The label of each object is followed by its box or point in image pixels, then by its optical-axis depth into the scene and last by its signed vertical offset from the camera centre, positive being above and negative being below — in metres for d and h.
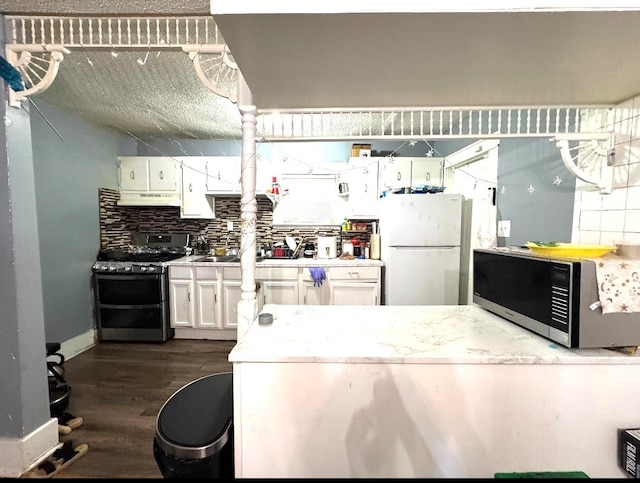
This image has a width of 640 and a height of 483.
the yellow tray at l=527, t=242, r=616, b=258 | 1.05 -0.10
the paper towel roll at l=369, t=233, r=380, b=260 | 3.18 -0.25
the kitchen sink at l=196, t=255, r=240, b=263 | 3.19 -0.40
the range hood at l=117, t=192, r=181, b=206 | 3.34 +0.27
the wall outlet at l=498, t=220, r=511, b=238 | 2.13 -0.03
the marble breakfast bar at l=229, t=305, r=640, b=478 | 0.97 -0.64
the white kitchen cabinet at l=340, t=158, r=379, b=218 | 3.22 +0.37
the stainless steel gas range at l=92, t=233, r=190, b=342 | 3.01 -0.80
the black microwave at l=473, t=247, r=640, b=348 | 0.94 -0.29
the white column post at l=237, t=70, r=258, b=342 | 1.25 +0.06
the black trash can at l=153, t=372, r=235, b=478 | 0.99 -0.77
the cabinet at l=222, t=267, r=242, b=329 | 3.06 -0.78
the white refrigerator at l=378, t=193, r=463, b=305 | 2.66 -0.23
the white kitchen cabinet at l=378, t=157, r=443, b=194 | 3.20 +0.57
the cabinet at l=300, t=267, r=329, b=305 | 2.96 -0.69
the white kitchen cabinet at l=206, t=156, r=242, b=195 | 3.28 +0.56
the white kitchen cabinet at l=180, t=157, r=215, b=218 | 3.31 +0.34
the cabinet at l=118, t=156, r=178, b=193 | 3.33 +0.56
